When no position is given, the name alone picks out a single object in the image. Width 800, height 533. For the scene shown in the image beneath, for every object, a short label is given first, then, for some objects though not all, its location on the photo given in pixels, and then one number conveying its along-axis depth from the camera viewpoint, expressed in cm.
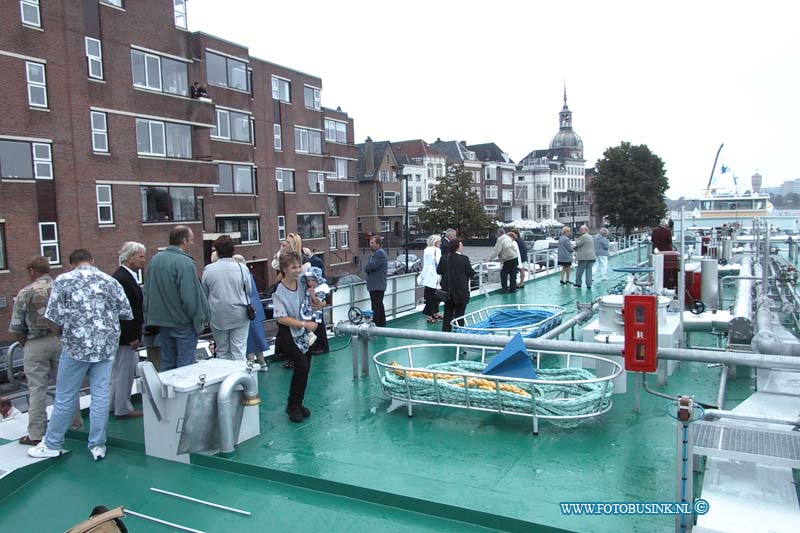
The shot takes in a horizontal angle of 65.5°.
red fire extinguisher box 449
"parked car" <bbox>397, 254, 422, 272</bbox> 4909
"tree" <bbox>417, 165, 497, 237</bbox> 6112
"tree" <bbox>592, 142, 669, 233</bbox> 6156
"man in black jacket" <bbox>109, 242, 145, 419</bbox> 595
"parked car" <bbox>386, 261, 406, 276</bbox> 4422
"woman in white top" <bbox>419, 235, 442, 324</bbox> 1127
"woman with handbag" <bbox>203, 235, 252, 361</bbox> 642
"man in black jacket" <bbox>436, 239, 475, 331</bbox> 930
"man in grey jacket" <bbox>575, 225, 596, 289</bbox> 1506
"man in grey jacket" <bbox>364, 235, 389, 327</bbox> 1002
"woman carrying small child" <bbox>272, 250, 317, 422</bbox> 591
